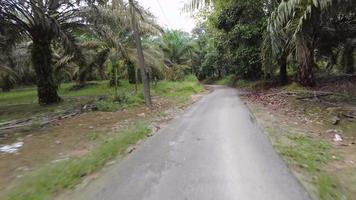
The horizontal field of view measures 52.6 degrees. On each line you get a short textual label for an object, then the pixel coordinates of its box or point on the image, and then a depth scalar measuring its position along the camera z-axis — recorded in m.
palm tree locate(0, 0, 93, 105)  14.94
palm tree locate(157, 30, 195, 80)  33.53
